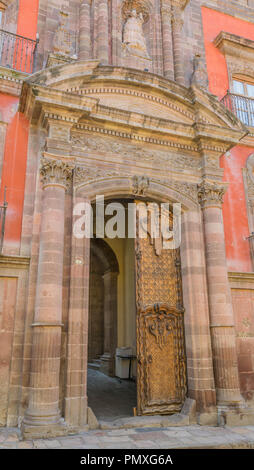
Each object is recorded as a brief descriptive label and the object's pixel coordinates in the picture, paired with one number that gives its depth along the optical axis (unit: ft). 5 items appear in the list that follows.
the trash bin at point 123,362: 33.01
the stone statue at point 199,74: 26.54
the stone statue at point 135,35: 27.25
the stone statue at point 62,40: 22.72
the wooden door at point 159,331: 20.38
